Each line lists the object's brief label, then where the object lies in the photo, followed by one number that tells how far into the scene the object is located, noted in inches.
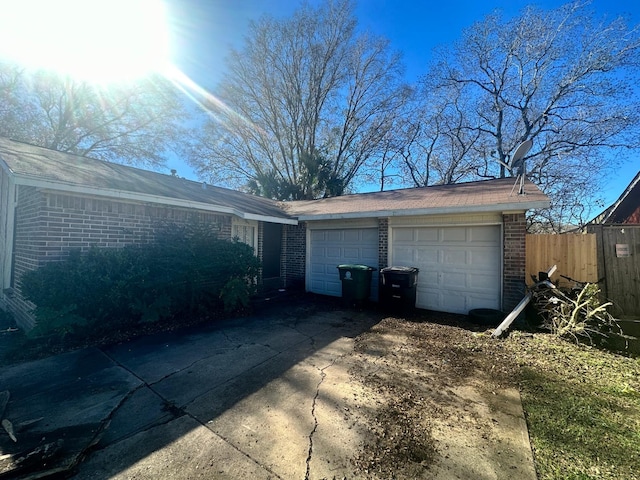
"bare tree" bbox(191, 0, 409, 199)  694.5
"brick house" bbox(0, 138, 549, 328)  197.2
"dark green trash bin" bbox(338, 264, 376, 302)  280.2
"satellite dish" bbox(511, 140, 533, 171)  256.1
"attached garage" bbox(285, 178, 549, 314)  234.2
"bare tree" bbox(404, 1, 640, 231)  496.4
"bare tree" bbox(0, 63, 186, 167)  577.6
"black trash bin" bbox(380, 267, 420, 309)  255.4
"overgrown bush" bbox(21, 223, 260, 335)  171.0
